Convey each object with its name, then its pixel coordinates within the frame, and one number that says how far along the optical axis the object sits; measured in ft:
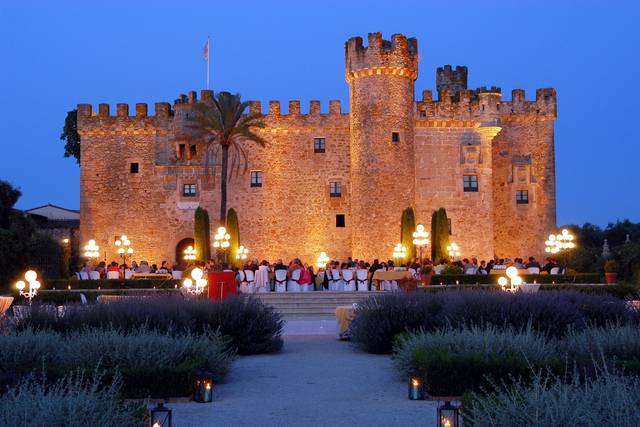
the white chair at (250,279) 81.60
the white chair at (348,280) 81.71
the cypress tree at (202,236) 107.76
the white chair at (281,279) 81.76
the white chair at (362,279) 81.92
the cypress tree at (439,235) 103.04
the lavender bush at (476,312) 38.75
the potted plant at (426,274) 75.77
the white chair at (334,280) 83.38
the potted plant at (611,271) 79.30
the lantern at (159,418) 20.86
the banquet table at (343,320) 48.34
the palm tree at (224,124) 106.78
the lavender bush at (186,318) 38.17
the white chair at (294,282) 81.51
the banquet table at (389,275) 79.82
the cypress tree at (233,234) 105.60
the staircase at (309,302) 69.47
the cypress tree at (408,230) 101.50
